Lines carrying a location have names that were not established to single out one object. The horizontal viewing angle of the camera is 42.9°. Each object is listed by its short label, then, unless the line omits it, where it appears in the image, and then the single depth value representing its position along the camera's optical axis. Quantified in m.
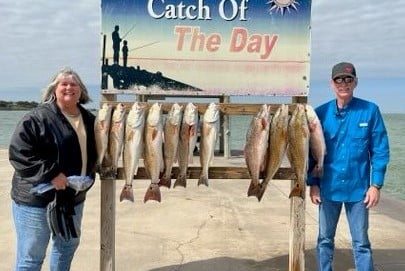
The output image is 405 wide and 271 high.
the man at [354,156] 4.16
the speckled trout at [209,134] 4.12
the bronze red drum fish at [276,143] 4.11
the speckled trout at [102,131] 4.04
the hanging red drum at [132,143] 4.07
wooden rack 4.36
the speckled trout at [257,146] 4.08
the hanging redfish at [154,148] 4.07
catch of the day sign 4.40
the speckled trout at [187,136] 4.09
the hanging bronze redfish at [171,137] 4.09
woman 3.65
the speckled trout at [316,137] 4.10
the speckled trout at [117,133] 4.08
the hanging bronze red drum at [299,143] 4.07
